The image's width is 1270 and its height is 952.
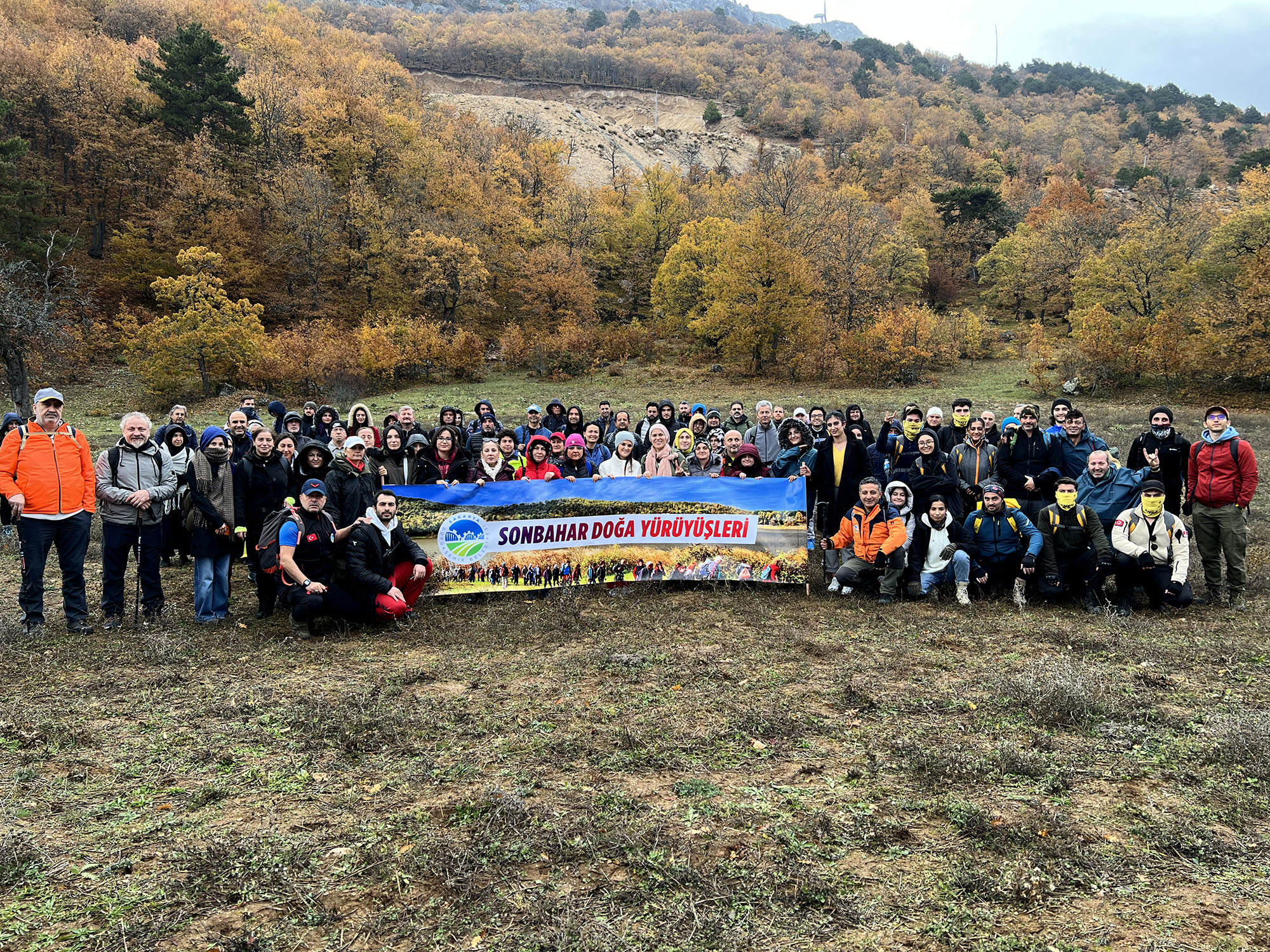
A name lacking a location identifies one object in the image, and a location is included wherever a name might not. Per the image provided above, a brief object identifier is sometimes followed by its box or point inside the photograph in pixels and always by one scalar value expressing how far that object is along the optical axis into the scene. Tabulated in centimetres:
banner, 841
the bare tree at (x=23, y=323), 2516
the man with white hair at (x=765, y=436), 1079
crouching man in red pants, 717
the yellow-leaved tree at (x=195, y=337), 3200
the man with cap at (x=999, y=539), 797
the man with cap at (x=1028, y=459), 862
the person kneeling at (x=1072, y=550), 774
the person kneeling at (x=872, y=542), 807
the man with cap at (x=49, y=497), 657
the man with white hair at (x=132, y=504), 697
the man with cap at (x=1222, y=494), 772
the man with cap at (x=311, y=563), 686
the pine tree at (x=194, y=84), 4569
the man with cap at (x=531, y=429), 1057
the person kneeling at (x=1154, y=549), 758
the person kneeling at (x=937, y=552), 805
